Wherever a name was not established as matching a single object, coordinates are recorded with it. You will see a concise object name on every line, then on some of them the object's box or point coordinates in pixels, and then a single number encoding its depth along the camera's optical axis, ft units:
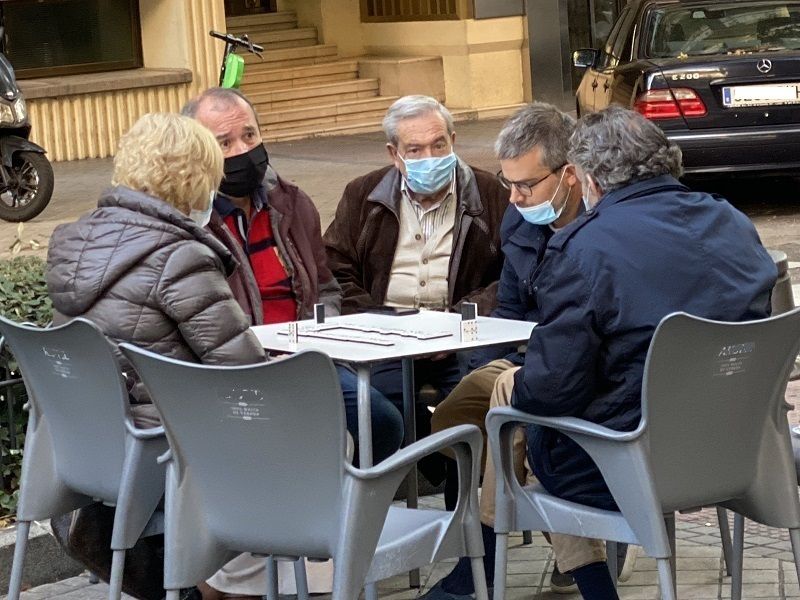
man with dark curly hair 12.49
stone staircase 57.52
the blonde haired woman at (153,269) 13.48
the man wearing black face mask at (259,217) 17.52
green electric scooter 40.42
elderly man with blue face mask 17.88
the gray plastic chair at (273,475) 11.23
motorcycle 37.24
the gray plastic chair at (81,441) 12.97
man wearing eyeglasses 15.69
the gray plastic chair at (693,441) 11.93
